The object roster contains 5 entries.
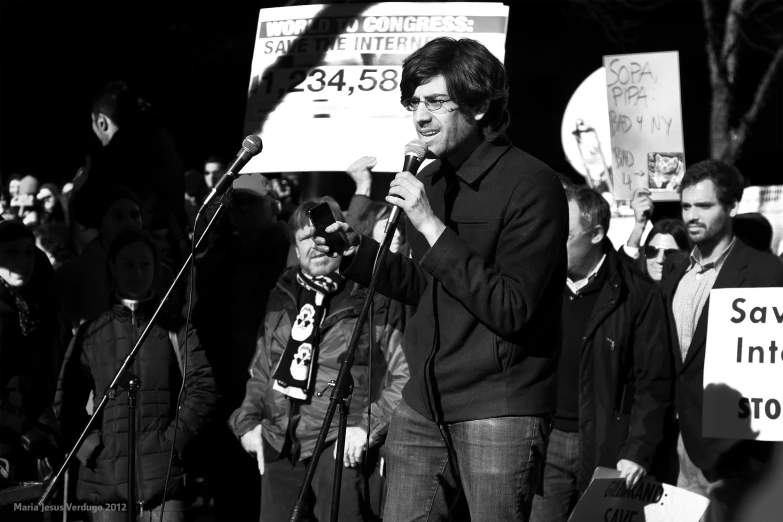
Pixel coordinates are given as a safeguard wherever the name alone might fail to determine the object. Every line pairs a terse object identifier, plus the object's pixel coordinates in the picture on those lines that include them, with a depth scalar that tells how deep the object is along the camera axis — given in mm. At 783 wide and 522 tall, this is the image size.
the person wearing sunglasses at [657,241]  7938
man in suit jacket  5695
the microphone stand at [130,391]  4270
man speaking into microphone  3598
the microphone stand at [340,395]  3559
